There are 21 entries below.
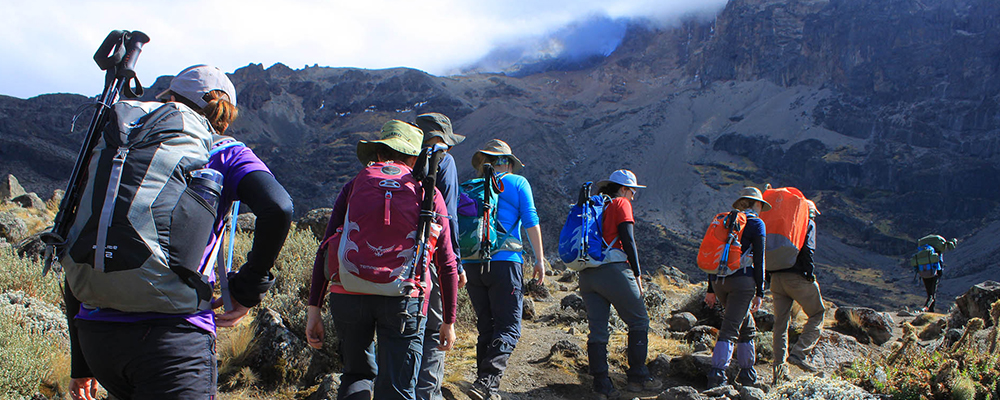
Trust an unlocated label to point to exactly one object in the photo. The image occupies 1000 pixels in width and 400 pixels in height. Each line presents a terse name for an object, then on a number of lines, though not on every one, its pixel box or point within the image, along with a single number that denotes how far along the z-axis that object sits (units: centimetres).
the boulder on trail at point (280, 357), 420
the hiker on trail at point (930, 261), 1199
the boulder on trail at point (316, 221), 977
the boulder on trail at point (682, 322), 740
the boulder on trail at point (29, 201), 1441
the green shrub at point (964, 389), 397
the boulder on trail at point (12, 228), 841
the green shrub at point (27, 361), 316
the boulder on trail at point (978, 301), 817
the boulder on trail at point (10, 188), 1717
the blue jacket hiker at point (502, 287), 401
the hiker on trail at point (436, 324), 309
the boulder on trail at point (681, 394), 408
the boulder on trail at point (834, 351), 613
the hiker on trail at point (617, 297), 442
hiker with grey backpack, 170
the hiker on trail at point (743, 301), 475
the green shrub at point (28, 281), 484
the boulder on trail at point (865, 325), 811
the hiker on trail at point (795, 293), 523
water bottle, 183
